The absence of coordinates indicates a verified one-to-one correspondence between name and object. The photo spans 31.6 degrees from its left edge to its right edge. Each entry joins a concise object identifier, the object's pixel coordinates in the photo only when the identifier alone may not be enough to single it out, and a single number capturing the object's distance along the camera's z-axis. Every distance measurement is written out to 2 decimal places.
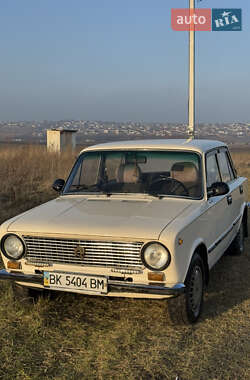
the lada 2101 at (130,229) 3.71
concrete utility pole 14.16
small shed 18.58
